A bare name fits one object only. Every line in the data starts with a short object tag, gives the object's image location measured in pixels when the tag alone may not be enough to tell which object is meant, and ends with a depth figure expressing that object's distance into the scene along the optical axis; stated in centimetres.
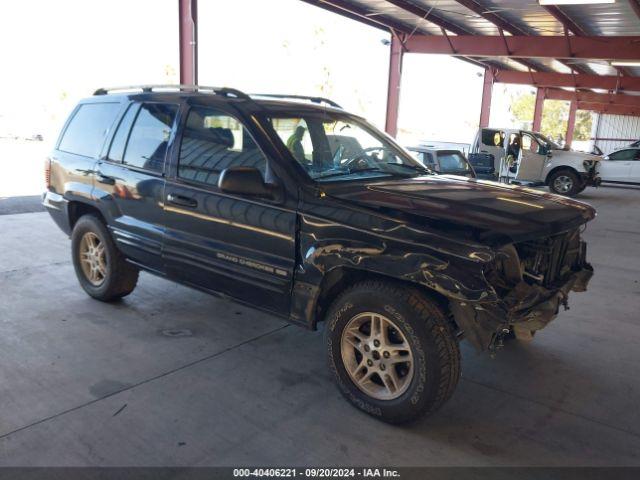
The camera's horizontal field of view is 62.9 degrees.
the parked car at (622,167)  1670
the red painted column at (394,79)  1662
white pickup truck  1430
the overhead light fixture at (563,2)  1052
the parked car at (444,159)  1069
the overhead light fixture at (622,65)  2133
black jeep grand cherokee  272
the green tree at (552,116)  5380
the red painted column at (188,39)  1015
